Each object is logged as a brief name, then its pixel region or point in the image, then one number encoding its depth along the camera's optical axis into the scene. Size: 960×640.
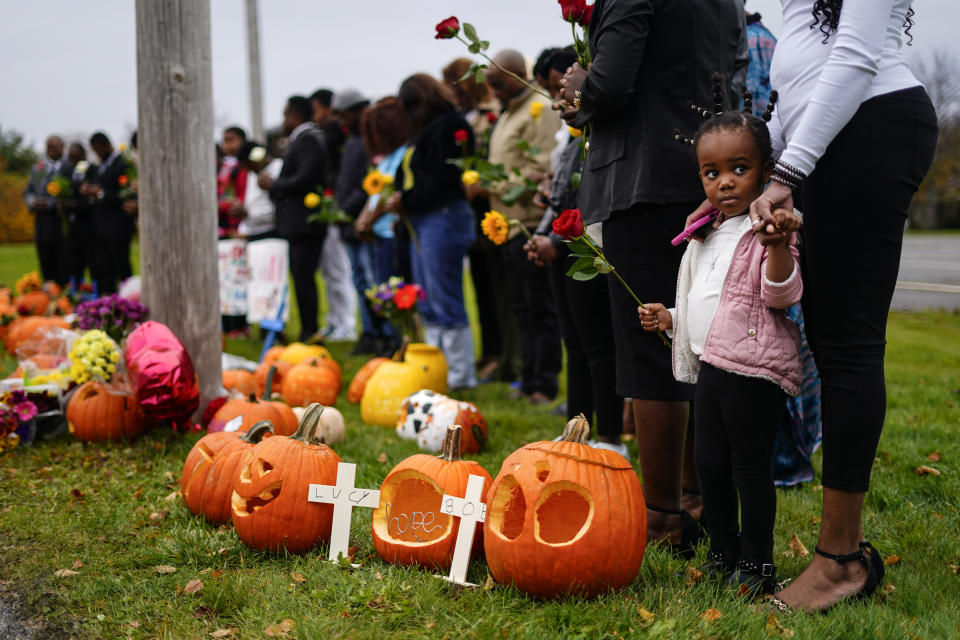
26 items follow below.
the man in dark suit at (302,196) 7.49
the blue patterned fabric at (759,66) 3.63
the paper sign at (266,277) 7.54
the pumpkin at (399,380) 5.25
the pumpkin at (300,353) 6.16
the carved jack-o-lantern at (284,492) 2.84
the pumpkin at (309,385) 5.63
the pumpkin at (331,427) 4.46
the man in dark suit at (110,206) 10.06
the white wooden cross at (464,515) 2.55
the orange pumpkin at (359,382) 5.86
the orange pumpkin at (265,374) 5.78
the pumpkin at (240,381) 5.32
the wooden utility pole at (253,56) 15.81
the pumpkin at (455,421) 4.46
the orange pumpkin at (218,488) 3.20
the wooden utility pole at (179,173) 4.55
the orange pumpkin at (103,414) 4.46
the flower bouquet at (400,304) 5.99
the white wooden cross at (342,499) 2.80
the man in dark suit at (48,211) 11.77
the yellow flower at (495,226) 4.43
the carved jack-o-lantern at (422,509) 2.66
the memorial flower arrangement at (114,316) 4.72
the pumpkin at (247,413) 4.13
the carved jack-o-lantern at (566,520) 2.34
